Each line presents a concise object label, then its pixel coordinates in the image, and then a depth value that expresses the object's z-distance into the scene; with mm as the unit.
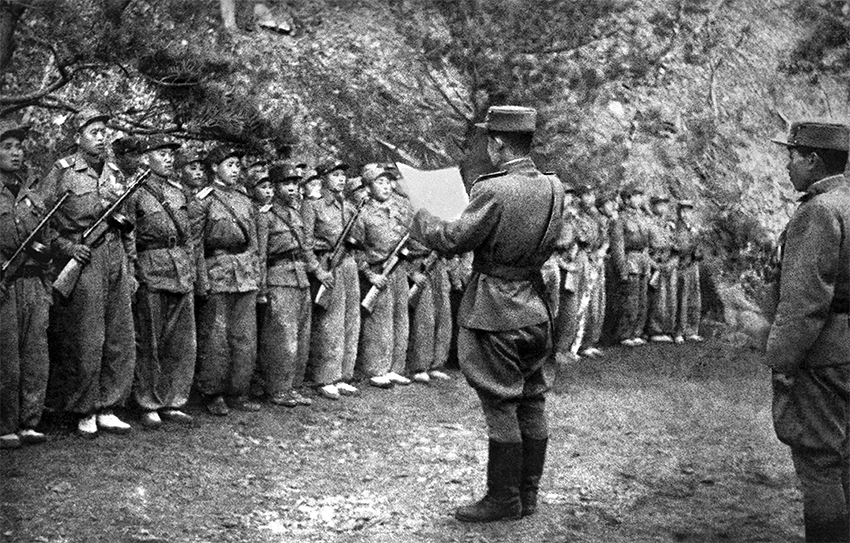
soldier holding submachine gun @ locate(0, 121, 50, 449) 6047
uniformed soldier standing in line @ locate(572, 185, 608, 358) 10969
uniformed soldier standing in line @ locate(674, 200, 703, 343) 9000
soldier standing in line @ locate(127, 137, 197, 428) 7207
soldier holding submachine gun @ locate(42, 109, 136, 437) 6543
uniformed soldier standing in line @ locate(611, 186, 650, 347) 10734
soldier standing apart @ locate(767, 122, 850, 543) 4938
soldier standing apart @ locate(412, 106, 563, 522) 5652
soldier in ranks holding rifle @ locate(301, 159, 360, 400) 8742
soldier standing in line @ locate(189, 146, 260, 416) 7715
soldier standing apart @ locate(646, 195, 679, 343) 9688
